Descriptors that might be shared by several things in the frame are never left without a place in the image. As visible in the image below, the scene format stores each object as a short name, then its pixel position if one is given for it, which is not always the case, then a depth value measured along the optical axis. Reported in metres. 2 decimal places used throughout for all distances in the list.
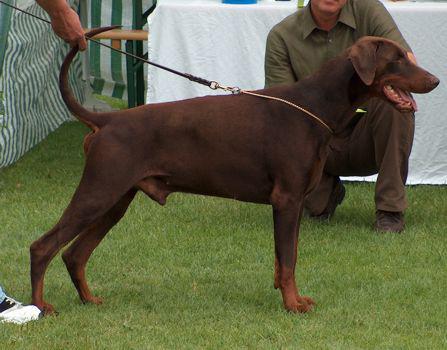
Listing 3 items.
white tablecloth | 14.73
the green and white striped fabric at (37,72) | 16.16
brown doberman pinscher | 9.17
